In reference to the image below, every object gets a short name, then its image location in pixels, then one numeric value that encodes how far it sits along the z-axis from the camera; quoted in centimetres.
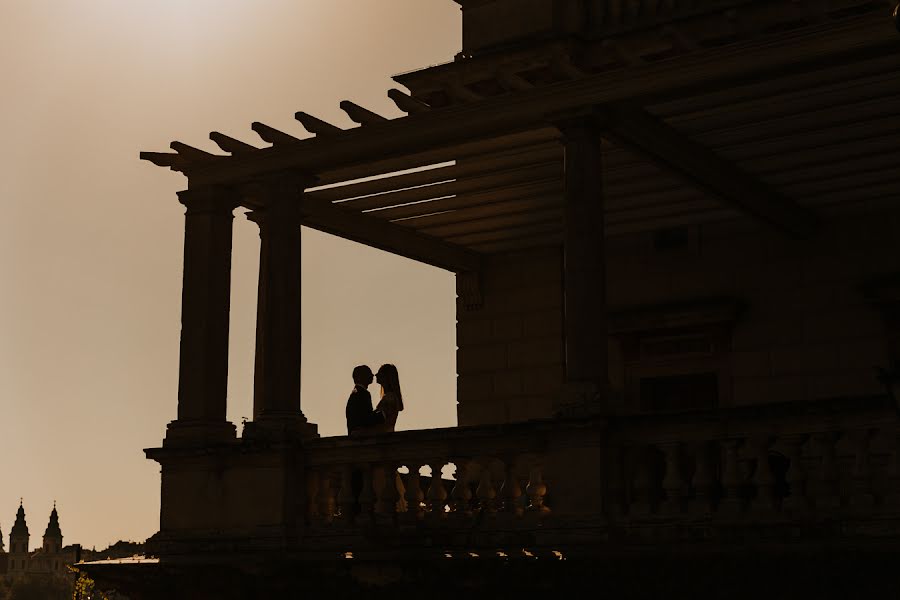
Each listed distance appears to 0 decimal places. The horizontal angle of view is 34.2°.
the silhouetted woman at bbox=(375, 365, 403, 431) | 1376
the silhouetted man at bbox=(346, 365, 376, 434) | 1368
